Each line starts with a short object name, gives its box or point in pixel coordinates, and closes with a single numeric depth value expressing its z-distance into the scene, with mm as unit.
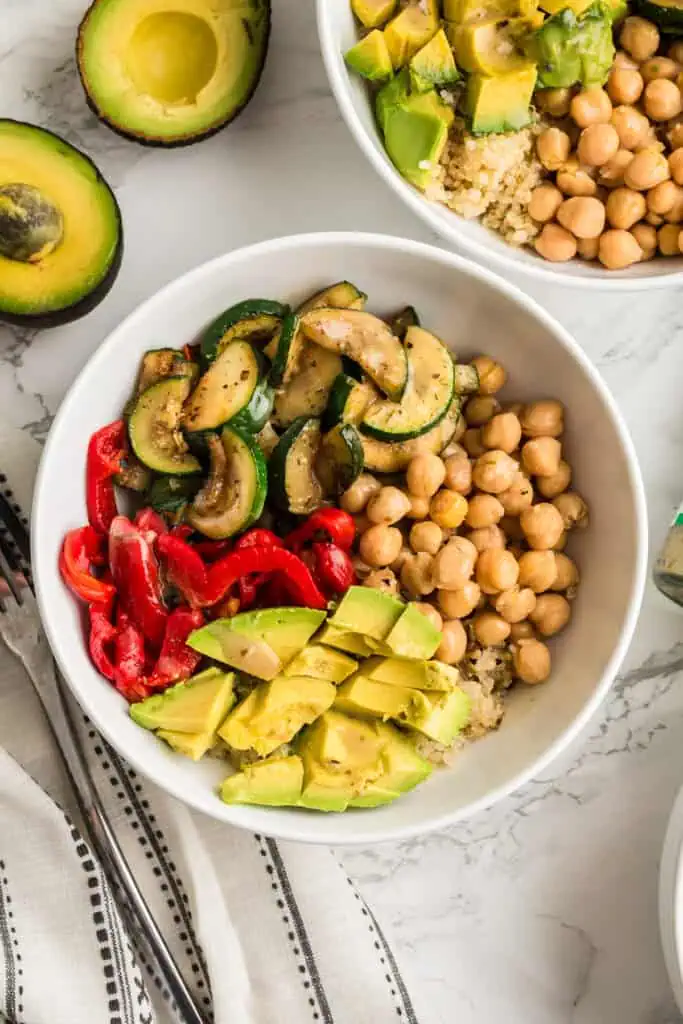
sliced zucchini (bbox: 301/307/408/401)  639
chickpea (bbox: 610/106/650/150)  652
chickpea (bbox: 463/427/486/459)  665
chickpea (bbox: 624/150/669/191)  647
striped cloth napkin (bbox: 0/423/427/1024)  667
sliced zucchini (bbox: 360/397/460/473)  649
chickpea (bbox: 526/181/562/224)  655
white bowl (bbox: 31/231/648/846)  617
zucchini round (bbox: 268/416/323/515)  640
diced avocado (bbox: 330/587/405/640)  619
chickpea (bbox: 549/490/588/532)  656
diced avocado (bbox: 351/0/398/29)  650
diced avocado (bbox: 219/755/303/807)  622
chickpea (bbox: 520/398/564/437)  654
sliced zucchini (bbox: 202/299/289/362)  643
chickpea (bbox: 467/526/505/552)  654
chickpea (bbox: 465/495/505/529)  651
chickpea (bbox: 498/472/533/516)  655
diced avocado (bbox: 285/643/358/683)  620
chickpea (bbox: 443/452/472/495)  653
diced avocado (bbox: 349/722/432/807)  627
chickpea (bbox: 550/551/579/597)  658
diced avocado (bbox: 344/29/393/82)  639
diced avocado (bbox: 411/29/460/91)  636
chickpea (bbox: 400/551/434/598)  644
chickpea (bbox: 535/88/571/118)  653
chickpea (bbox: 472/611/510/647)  650
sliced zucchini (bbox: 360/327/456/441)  639
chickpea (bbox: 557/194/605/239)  650
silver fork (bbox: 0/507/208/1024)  666
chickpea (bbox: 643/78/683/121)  652
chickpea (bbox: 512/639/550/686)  650
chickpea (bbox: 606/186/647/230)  652
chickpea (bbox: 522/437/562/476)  650
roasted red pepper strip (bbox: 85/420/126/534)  638
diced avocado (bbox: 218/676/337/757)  620
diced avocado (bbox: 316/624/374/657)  622
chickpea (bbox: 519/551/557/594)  650
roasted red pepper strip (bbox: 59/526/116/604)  628
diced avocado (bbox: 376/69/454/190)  639
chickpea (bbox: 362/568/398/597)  639
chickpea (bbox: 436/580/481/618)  643
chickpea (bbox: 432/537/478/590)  639
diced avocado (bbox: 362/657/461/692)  626
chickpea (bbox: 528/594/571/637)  657
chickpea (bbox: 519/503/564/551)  649
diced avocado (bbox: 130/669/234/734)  621
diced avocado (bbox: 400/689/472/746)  623
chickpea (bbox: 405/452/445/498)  642
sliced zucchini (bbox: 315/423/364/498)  636
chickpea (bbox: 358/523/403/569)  639
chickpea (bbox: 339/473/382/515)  647
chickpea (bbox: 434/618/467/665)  641
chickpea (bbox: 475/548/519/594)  645
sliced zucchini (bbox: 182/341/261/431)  634
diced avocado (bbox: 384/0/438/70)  642
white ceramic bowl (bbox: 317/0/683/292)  633
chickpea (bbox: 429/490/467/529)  648
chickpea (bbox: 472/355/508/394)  661
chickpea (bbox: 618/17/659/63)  653
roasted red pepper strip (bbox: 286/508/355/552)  636
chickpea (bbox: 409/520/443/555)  646
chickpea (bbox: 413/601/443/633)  637
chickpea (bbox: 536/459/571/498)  659
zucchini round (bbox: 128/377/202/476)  638
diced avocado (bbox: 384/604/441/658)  620
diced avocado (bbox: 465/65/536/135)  637
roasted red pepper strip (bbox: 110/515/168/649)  630
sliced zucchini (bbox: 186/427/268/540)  630
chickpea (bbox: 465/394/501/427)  665
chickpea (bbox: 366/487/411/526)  640
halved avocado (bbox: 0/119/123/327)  632
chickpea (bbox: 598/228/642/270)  652
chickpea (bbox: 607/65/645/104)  653
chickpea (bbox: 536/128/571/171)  651
